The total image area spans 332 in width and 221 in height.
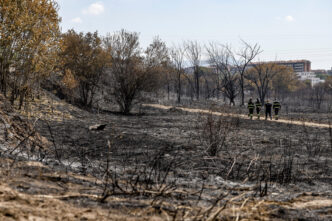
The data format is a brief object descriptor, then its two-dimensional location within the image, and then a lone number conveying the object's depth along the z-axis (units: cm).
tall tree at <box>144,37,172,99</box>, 2678
